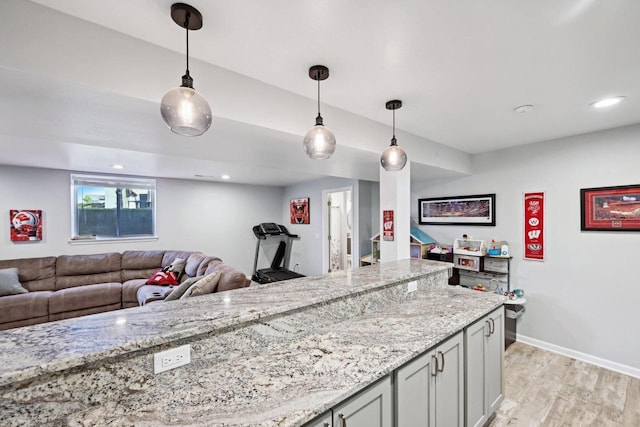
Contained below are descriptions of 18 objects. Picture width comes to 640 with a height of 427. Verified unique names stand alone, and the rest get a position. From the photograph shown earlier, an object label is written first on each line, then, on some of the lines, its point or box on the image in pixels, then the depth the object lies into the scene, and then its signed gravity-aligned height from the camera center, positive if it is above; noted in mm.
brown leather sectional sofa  3438 -1018
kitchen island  865 -614
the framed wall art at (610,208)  2715 +41
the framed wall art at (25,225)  4180 -148
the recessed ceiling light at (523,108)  2238 +872
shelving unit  3557 -798
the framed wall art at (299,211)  6512 +76
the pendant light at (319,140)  1626 +439
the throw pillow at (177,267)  4461 -877
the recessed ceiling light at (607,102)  2102 +874
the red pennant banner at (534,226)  3305 -163
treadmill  6282 -1041
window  4793 +153
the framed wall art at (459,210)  3762 +45
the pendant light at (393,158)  2039 +414
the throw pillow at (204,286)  2758 -754
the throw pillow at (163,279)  4223 -1004
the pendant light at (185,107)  1137 +453
